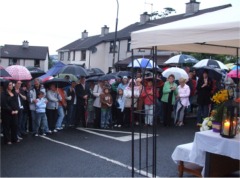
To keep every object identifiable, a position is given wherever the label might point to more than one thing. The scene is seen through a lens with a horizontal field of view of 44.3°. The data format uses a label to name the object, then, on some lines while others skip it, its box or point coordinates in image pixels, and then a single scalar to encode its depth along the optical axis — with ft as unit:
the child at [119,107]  33.14
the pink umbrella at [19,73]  27.66
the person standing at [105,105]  31.86
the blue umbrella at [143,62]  38.99
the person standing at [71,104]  31.32
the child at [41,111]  27.01
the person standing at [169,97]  33.04
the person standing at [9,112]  23.82
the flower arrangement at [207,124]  16.40
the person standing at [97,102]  32.32
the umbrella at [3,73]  24.60
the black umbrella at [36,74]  40.68
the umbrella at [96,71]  57.41
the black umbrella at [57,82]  28.50
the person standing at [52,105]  28.43
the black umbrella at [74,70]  33.52
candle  13.79
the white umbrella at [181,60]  47.57
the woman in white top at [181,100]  33.17
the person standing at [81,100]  31.83
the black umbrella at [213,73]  33.57
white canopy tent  12.26
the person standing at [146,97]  32.65
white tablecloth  13.52
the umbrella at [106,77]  32.09
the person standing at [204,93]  32.40
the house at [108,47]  100.69
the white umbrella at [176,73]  35.09
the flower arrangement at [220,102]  14.78
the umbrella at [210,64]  43.40
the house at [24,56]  176.24
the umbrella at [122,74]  39.47
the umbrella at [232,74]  35.18
